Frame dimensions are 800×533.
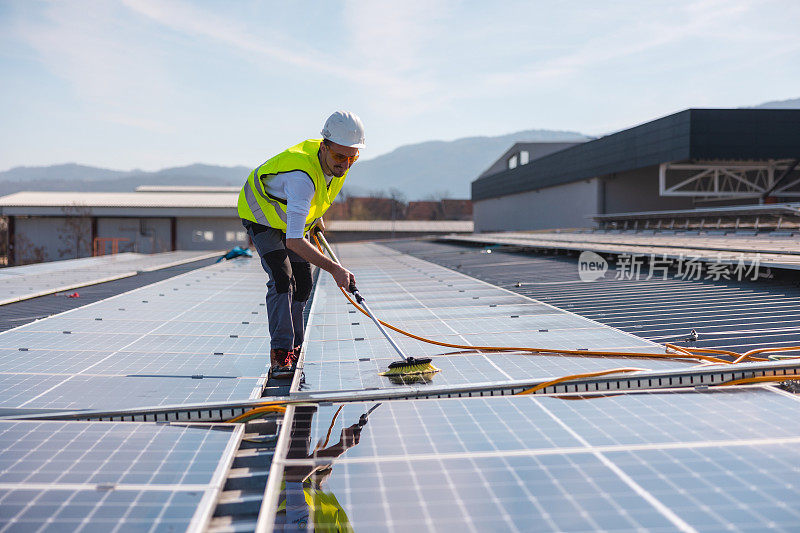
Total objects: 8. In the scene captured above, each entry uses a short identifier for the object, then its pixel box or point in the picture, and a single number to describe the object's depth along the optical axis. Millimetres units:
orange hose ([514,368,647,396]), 3973
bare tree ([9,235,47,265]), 45406
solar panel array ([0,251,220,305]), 11245
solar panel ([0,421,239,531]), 2252
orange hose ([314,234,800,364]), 4724
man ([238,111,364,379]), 4520
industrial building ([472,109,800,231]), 32219
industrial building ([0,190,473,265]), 45441
